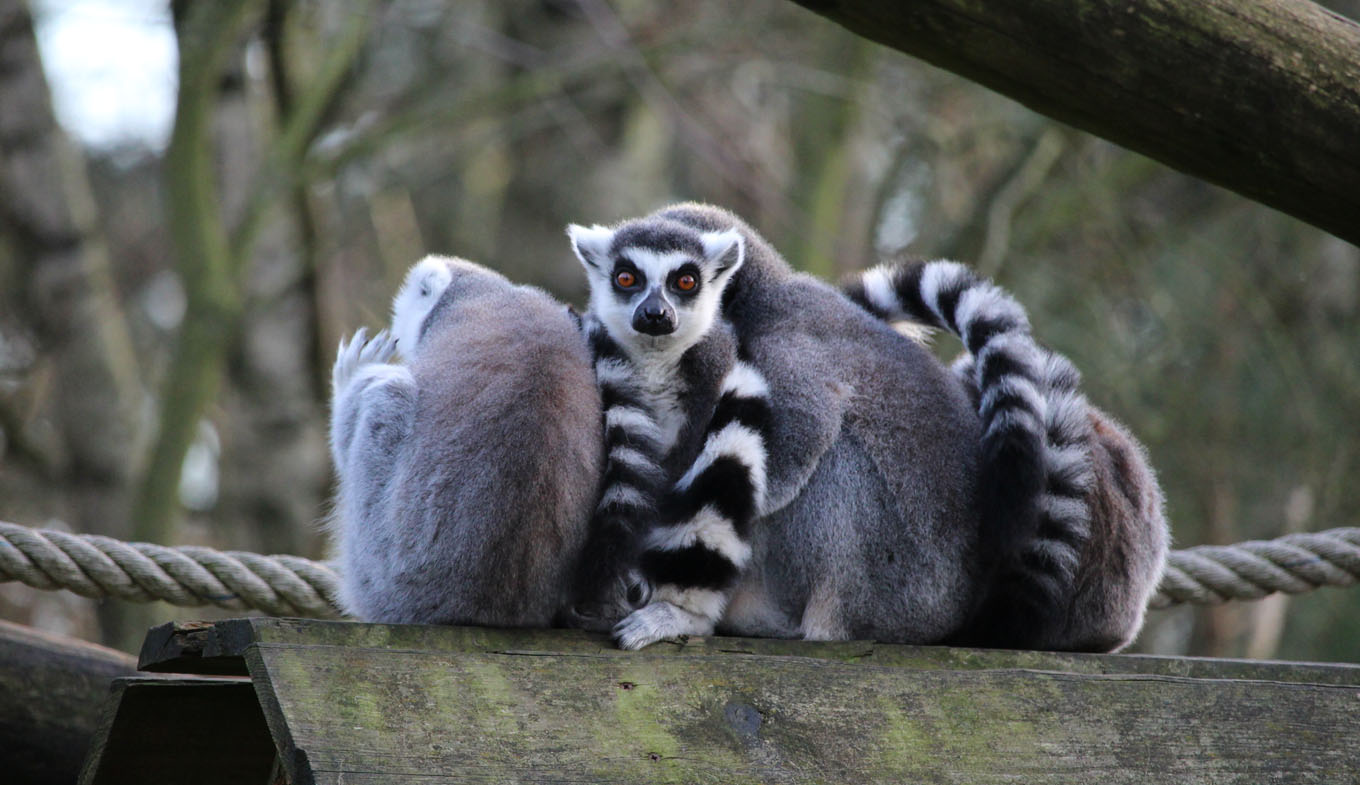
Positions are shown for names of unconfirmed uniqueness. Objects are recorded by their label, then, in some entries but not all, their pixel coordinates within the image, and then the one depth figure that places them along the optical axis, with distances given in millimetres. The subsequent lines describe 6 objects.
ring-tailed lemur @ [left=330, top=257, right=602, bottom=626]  5625
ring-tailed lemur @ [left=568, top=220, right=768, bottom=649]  5793
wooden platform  4500
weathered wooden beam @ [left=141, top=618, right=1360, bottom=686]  4855
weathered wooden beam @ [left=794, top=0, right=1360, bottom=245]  5574
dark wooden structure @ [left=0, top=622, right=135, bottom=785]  7457
